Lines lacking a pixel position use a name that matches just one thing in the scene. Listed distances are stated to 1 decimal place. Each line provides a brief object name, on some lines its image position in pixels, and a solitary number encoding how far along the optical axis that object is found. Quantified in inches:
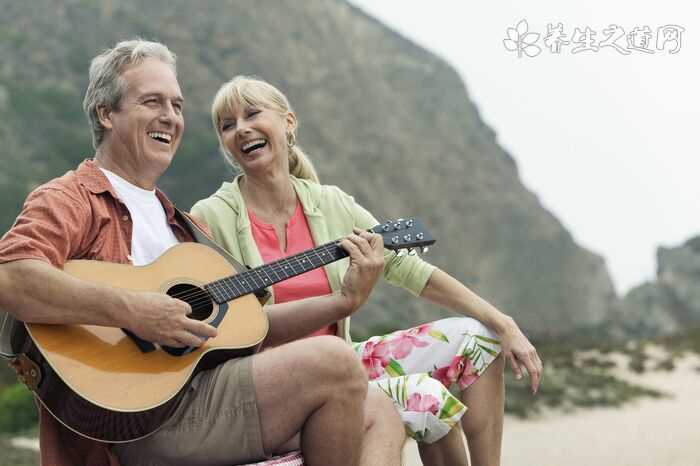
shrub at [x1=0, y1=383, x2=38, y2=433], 356.2
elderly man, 91.0
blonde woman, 121.7
